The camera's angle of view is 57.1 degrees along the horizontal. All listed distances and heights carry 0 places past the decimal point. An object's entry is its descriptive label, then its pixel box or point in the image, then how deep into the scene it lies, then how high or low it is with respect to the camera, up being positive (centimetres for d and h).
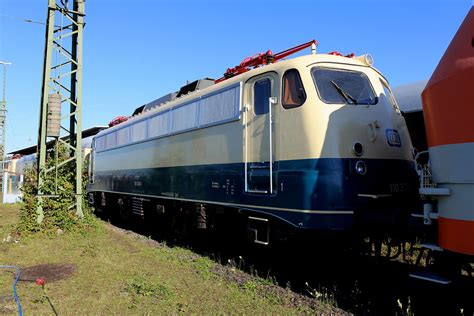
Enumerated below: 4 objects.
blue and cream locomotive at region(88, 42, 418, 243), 584 +59
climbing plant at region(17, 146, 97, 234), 1066 -41
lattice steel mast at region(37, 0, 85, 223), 1103 +234
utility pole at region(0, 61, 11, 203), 2980 +471
